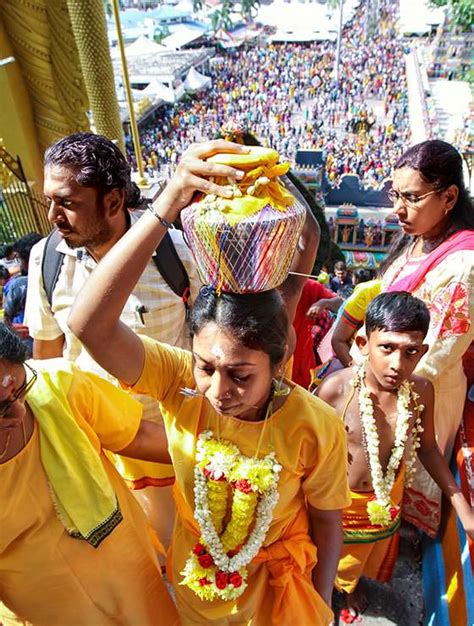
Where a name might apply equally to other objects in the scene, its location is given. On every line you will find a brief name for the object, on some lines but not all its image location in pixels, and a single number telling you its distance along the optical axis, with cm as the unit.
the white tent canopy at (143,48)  3512
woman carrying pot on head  135
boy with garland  206
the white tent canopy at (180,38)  4172
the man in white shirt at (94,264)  172
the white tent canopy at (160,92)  2958
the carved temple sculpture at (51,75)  661
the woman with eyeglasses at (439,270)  223
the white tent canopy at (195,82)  3200
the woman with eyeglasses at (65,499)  143
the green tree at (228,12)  5000
